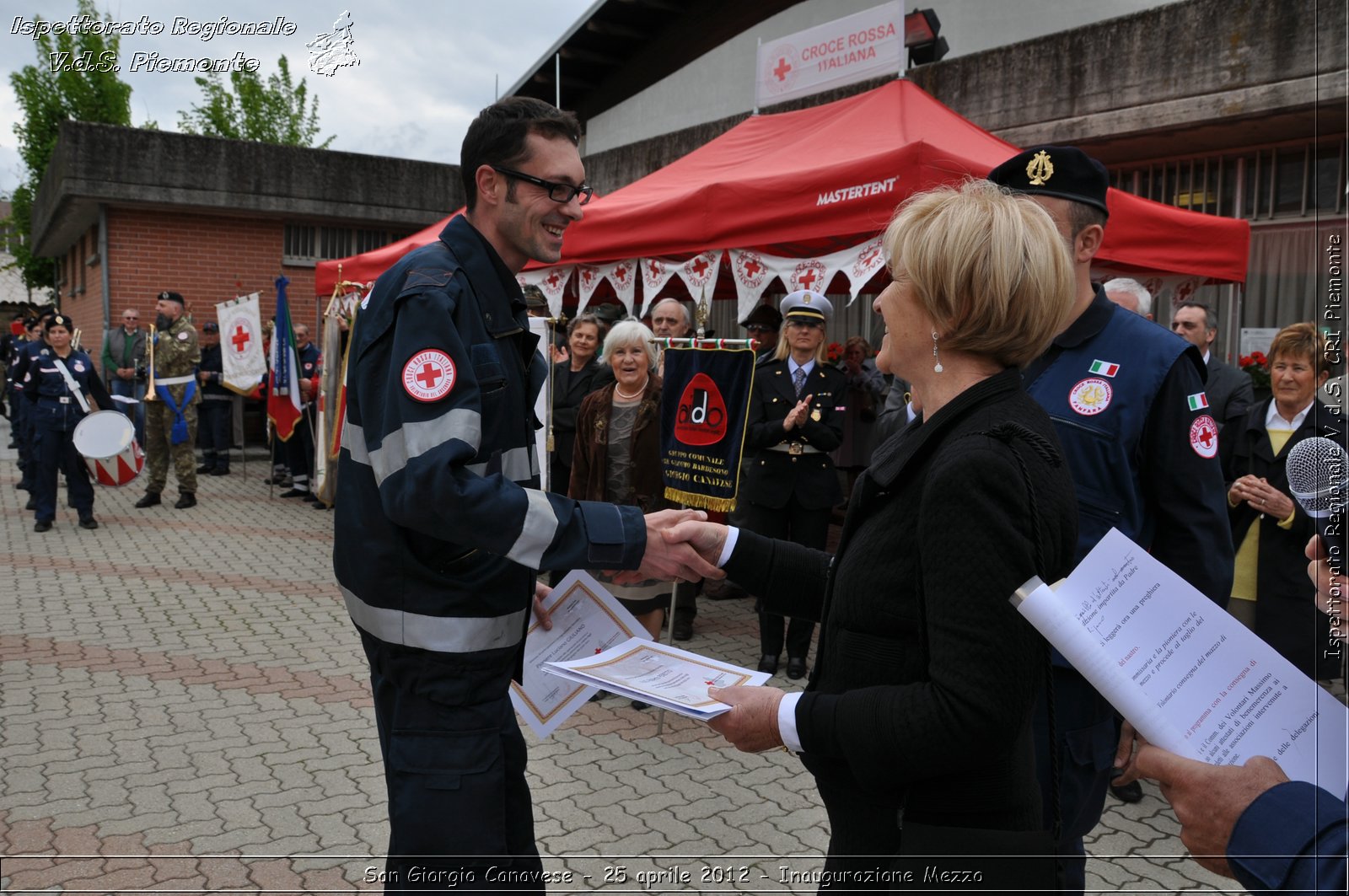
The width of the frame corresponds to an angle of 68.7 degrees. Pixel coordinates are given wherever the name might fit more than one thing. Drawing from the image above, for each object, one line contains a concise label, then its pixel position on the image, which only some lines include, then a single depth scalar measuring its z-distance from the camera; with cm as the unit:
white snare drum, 977
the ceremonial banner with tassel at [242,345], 1267
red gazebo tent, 603
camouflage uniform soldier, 1192
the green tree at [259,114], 3299
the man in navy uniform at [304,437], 1343
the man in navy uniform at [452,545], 192
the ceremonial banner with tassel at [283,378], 1209
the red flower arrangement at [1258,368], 779
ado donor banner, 575
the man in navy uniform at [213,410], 1451
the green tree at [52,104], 2092
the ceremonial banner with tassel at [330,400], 907
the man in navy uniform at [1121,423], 242
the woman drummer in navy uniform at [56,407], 1038
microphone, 170
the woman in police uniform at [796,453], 610
